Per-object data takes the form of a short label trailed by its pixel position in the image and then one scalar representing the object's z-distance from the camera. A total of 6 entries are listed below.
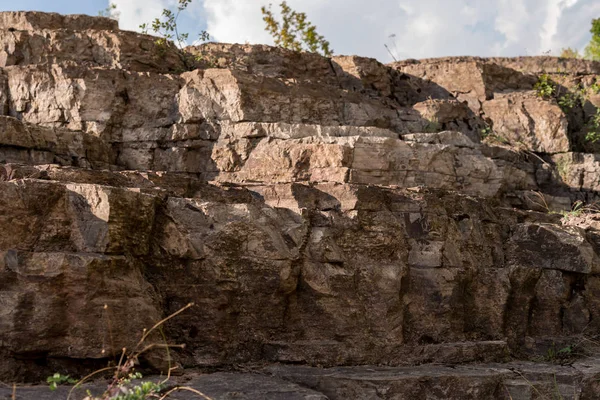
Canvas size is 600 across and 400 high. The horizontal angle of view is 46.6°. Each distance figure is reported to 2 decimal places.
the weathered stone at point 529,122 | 11.22
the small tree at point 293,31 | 13.62
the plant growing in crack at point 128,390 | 3.43
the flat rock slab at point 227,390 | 4.02
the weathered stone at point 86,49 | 9.80
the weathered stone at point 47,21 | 10.70
